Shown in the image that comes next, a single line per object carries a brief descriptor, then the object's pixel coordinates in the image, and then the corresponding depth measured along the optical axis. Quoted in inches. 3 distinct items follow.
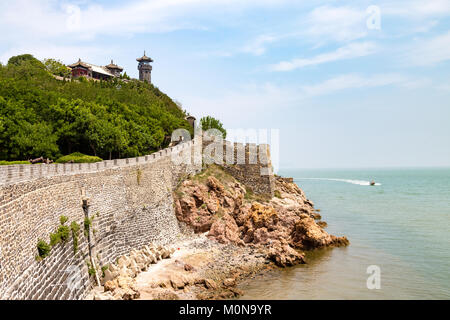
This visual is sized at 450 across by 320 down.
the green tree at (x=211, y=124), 2832.2
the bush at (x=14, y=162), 1007.8
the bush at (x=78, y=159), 1249.4
